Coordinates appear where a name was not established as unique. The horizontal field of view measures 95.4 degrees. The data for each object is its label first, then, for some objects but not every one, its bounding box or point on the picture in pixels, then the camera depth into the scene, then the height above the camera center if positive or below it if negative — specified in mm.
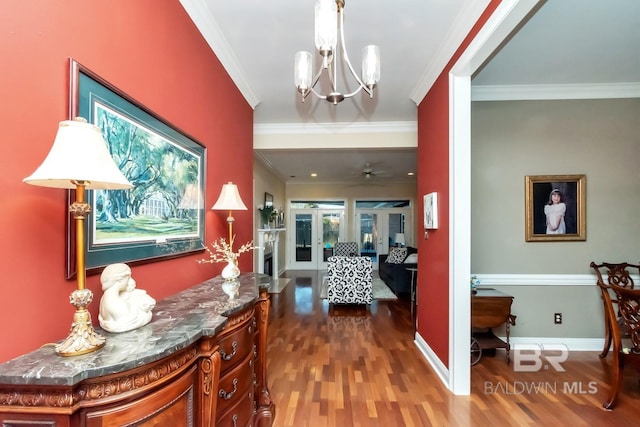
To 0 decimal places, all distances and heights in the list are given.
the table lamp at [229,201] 2195 +135
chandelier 1370 +872
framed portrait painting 3314 +119
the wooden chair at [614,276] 3080 -624
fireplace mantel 6344 -600
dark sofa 6008 -1267
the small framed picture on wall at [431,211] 2821 +74
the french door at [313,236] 9414 -571
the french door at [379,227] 9391 -280
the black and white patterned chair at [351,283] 5039 -1122
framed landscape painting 1153 +176
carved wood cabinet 743 -478
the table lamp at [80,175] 798 +121
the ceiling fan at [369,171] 6722 +1180
